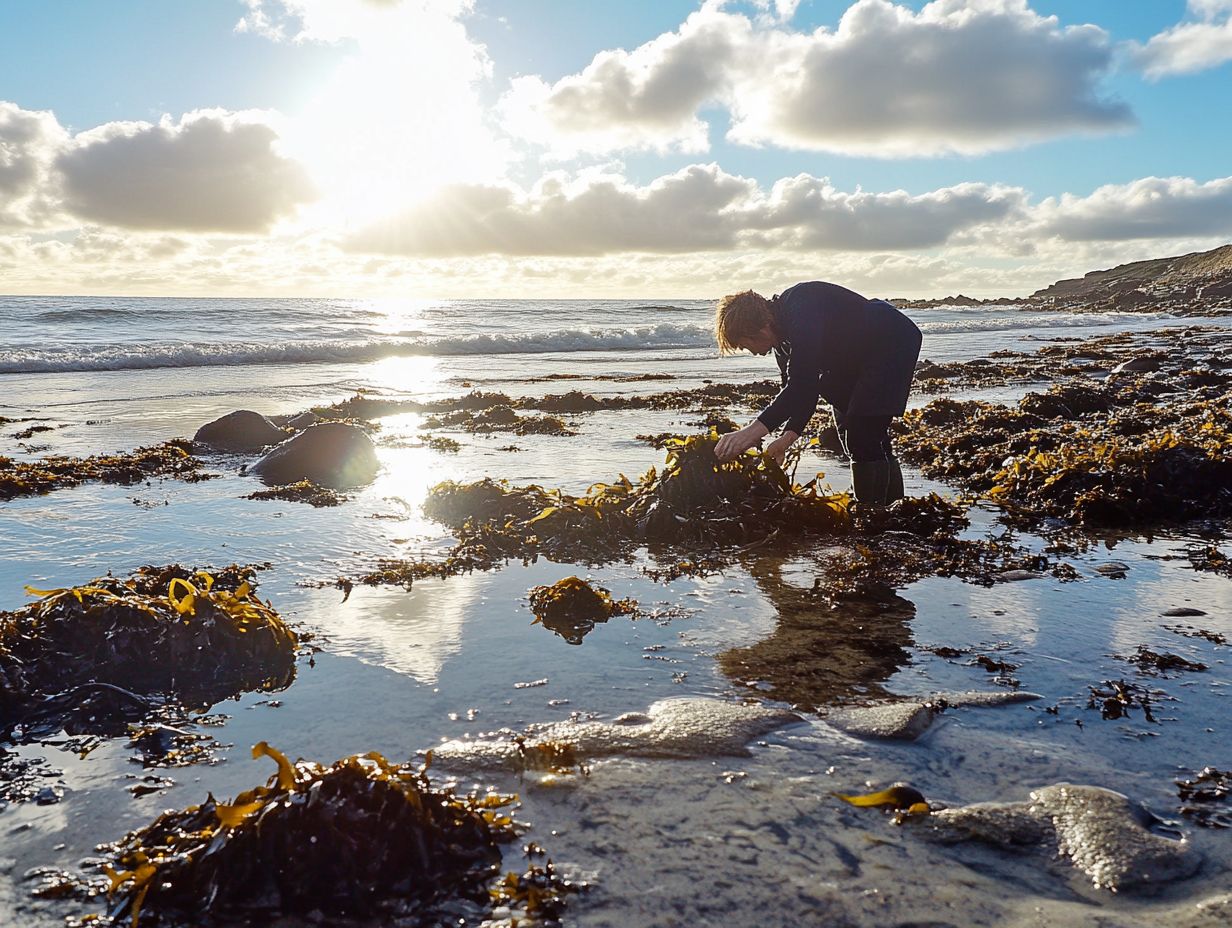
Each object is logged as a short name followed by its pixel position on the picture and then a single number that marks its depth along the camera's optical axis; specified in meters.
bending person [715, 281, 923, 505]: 5.53
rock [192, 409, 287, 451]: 10.03
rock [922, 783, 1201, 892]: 2.09
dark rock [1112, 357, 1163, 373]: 16.67
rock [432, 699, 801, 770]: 2.71
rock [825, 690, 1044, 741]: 2.85
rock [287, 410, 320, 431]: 10.85
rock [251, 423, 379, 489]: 8.02
